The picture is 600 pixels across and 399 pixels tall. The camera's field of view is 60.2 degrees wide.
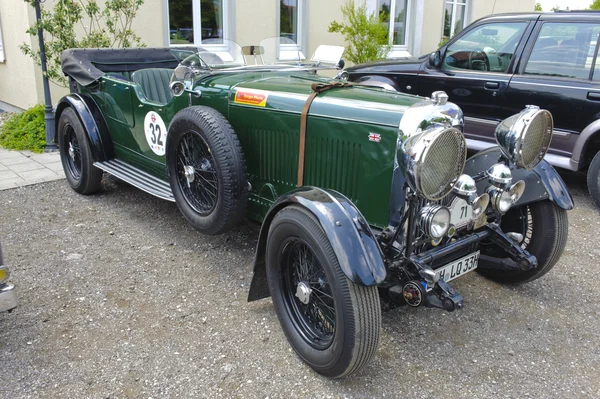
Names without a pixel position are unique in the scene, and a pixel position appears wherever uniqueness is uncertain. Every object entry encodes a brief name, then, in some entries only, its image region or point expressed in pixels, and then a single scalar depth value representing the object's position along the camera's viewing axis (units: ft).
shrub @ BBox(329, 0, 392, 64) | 29.07
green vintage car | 8.00
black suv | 16.71
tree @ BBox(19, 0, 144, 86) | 21.07
